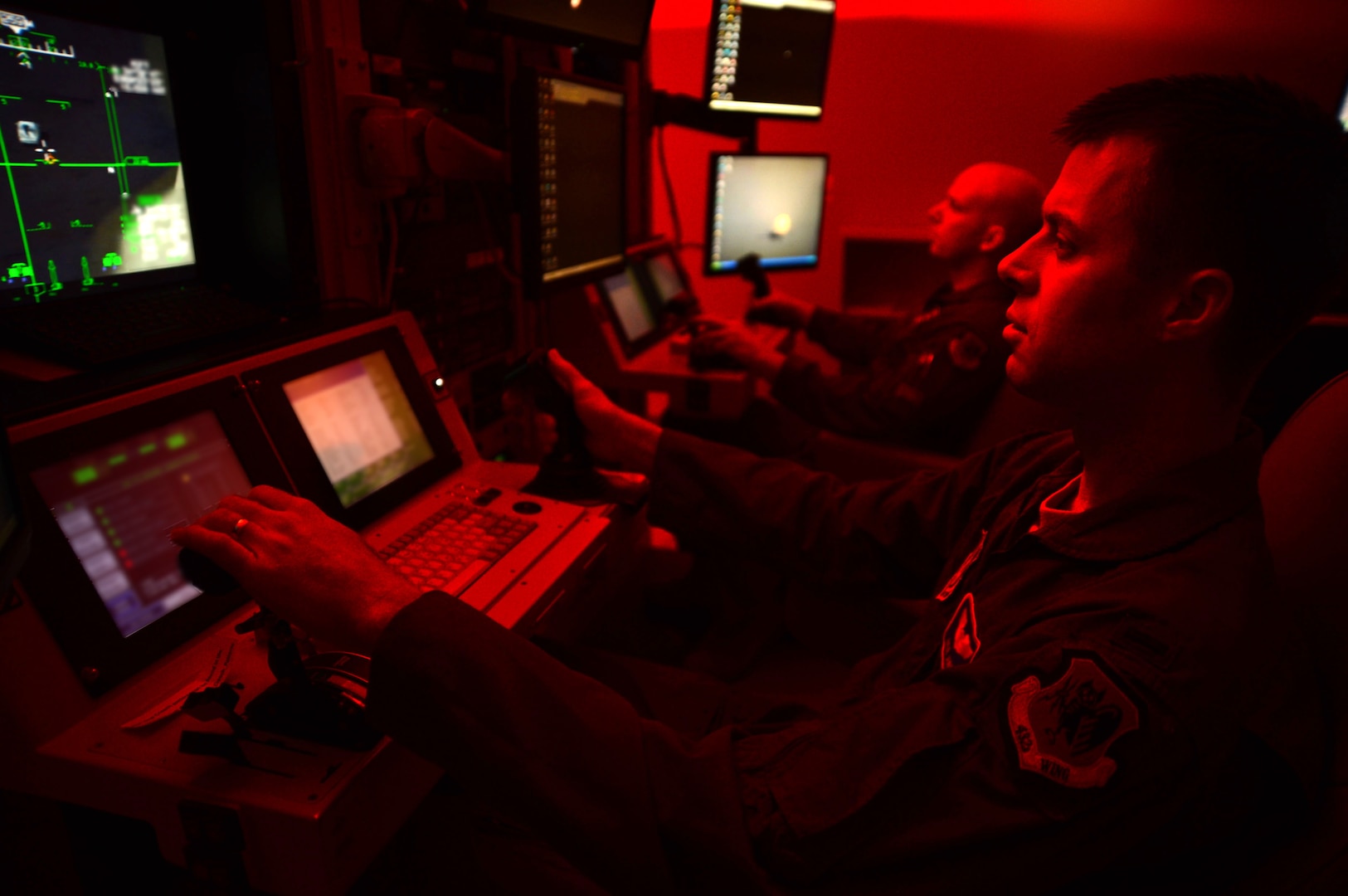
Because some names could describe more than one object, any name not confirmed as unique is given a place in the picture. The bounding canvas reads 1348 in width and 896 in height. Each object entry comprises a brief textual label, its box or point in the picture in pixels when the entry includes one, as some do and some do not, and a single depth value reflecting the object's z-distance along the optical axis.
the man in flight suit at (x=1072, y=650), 0.66
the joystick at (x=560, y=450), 1.32
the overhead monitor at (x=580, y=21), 1.45
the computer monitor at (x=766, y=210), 2.72
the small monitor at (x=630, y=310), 2.26
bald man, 1.97
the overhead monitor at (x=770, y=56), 2.55
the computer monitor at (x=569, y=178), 1.40
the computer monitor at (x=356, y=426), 1.06
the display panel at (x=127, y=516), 0.78
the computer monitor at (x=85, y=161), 0.98
